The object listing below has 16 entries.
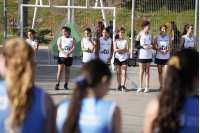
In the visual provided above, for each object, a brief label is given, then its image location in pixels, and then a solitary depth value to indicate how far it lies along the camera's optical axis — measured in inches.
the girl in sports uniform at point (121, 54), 630.5
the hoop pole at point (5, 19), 864.3
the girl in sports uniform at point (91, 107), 147.6
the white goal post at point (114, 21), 895.8
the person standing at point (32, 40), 588.4
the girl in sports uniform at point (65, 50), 621.0
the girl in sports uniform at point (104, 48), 636.7
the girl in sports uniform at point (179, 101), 145.5
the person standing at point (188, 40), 633.0
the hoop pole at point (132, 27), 993.2
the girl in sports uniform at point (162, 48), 629.6
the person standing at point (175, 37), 849.7
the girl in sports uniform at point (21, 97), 145.9
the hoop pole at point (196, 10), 1033.5
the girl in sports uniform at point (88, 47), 632.4
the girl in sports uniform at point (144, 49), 626.5
